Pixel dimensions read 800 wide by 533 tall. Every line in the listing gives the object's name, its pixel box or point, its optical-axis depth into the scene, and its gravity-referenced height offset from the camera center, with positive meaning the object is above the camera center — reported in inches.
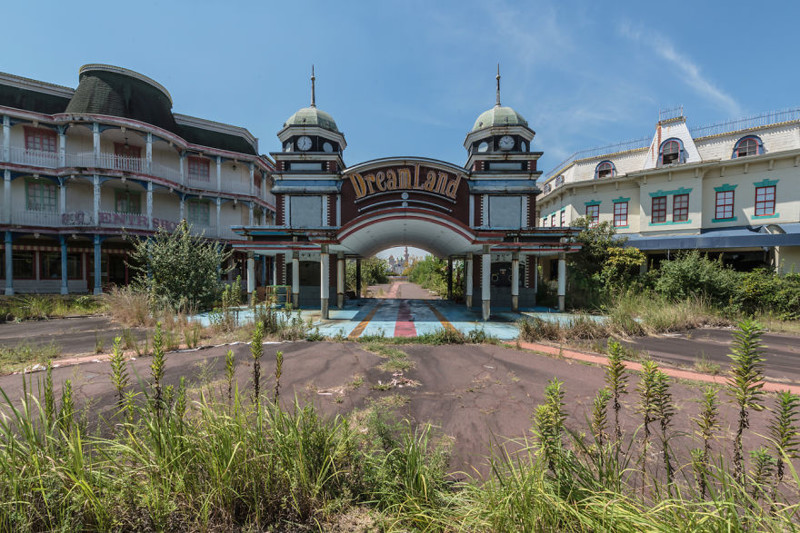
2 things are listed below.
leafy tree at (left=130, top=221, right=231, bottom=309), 486.0 -20.9
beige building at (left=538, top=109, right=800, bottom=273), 696.4 +186.9
